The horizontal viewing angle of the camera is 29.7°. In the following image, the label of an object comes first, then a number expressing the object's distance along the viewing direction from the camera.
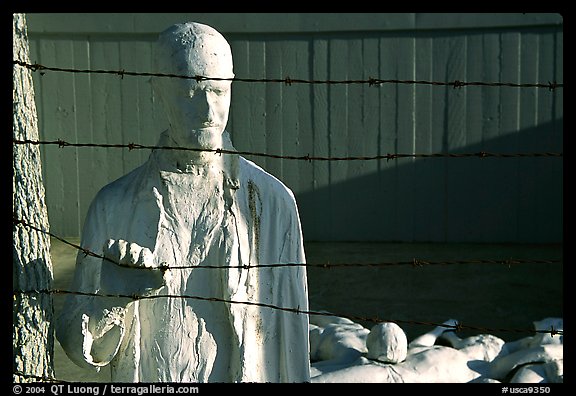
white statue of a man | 3.51
